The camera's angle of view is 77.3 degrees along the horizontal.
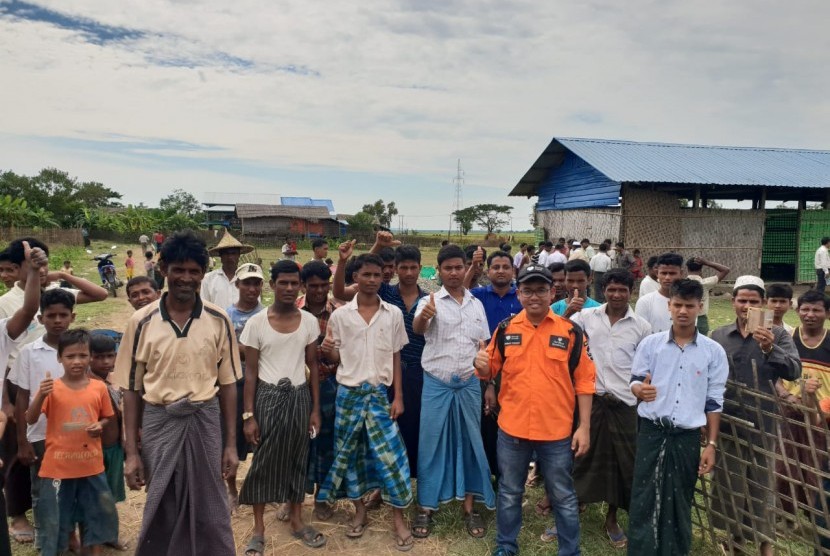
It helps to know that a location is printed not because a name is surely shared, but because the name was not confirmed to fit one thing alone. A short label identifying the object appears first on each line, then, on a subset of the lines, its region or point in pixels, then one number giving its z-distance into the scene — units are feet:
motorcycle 44.24
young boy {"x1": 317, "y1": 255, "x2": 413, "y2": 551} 10.93
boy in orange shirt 9.42
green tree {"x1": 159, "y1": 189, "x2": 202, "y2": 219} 164.55
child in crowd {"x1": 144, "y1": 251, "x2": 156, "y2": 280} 39.80
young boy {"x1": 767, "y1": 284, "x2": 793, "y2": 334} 11.51
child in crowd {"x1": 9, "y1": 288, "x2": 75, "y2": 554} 9.61
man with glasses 9.48
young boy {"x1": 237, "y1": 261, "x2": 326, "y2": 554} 10.29
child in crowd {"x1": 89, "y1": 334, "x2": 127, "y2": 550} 10.39
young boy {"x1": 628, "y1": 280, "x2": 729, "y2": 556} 8.89
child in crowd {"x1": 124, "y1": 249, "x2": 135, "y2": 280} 45.01
